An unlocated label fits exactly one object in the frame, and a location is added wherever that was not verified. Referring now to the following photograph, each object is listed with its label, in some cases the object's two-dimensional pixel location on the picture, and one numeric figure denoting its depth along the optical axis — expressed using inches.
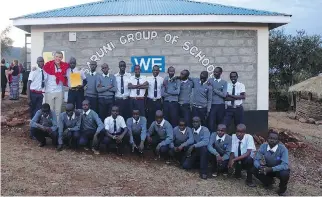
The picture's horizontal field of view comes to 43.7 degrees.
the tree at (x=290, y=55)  882.8
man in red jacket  340.2
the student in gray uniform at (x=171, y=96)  332.8
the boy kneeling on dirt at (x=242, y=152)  287.7
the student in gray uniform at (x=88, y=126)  317.7
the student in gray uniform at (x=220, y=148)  295.3
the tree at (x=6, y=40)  1443.2
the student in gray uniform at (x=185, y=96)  334.6
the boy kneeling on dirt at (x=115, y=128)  316.5
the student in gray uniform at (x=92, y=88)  344.2
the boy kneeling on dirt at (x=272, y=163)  270.4
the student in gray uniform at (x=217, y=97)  333.7
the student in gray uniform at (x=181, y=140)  304.2
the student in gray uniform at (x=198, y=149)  295.3
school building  394.0
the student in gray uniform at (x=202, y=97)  331.9
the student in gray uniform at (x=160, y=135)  310.7
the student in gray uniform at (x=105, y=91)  337.7
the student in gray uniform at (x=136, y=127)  318.8
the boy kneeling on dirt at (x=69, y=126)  318.7
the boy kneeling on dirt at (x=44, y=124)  317.7
